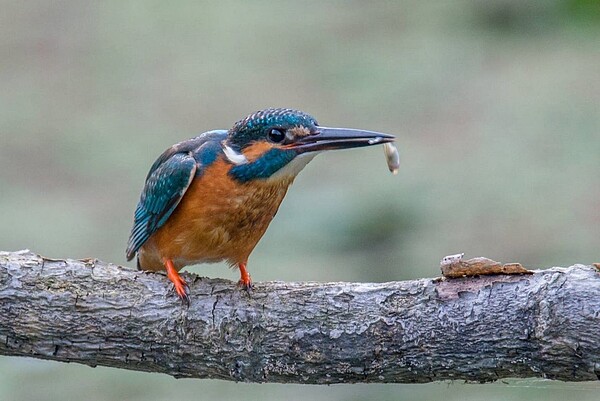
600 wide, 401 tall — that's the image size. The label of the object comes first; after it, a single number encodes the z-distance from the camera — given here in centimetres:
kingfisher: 578
